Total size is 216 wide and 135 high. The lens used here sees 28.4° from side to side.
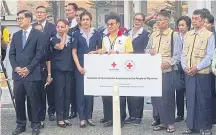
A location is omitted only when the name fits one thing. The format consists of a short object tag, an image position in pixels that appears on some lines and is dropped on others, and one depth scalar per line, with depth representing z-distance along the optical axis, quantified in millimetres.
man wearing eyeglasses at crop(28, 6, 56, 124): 6349
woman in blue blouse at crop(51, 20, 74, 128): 6410
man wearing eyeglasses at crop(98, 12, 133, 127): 6266
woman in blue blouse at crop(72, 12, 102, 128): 6398
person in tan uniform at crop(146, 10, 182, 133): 6074
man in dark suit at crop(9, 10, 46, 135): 5984
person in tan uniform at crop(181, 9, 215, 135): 5785
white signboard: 6027
